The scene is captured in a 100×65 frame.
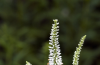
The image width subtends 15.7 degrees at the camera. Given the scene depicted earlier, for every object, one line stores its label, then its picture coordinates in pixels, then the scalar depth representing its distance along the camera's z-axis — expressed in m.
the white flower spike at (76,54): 0.95
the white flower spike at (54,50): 0.92
